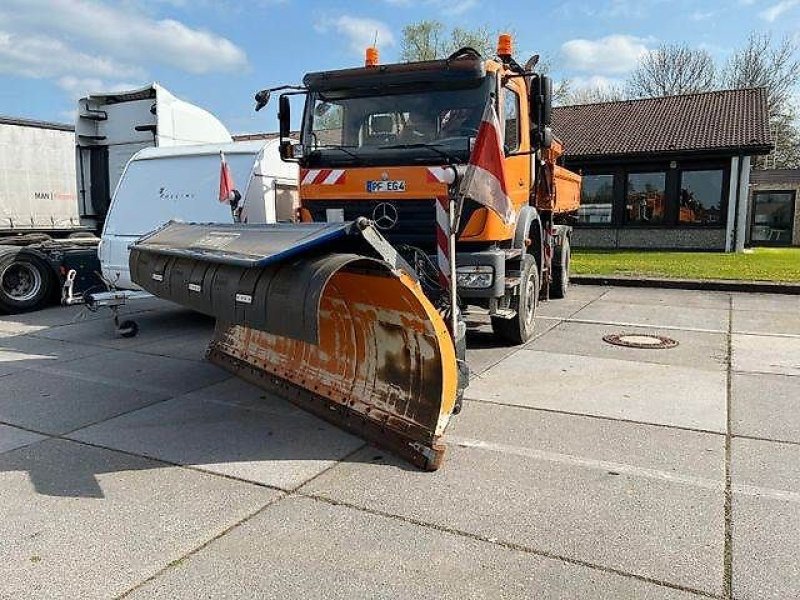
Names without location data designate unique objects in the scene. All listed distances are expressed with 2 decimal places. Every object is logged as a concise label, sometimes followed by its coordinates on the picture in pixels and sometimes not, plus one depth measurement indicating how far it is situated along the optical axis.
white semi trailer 10.16
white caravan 8.43
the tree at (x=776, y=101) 37.03
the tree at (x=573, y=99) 35.88
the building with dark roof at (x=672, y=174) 19.16
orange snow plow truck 3.78
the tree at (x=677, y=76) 39.59
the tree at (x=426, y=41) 32.25
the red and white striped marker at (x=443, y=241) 4.75
